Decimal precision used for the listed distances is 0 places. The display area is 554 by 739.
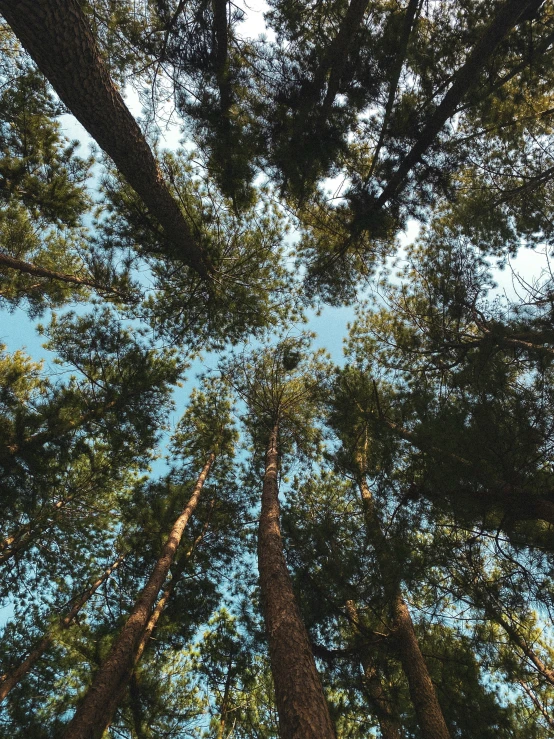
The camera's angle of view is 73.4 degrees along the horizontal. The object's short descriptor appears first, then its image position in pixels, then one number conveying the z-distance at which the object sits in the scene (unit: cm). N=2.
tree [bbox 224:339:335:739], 297
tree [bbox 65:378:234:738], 376
